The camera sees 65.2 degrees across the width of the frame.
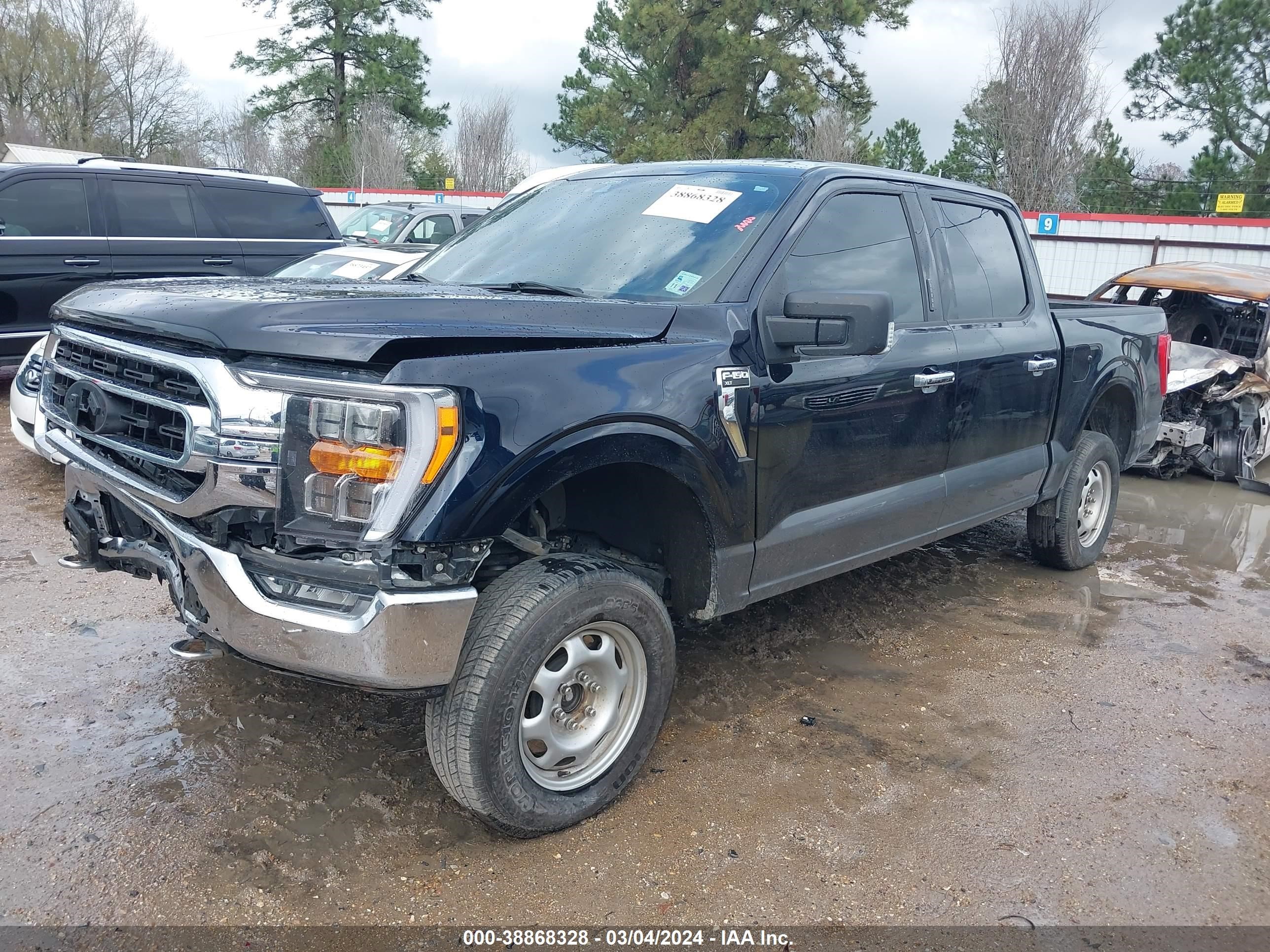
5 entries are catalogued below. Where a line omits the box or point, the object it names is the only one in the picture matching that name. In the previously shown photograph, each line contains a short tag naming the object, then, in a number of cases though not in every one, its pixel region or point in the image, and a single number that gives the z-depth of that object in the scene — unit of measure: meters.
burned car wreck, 8.07
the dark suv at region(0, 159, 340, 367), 8.41
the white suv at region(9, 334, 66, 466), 5.39
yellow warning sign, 21.83
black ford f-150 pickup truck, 2.42
